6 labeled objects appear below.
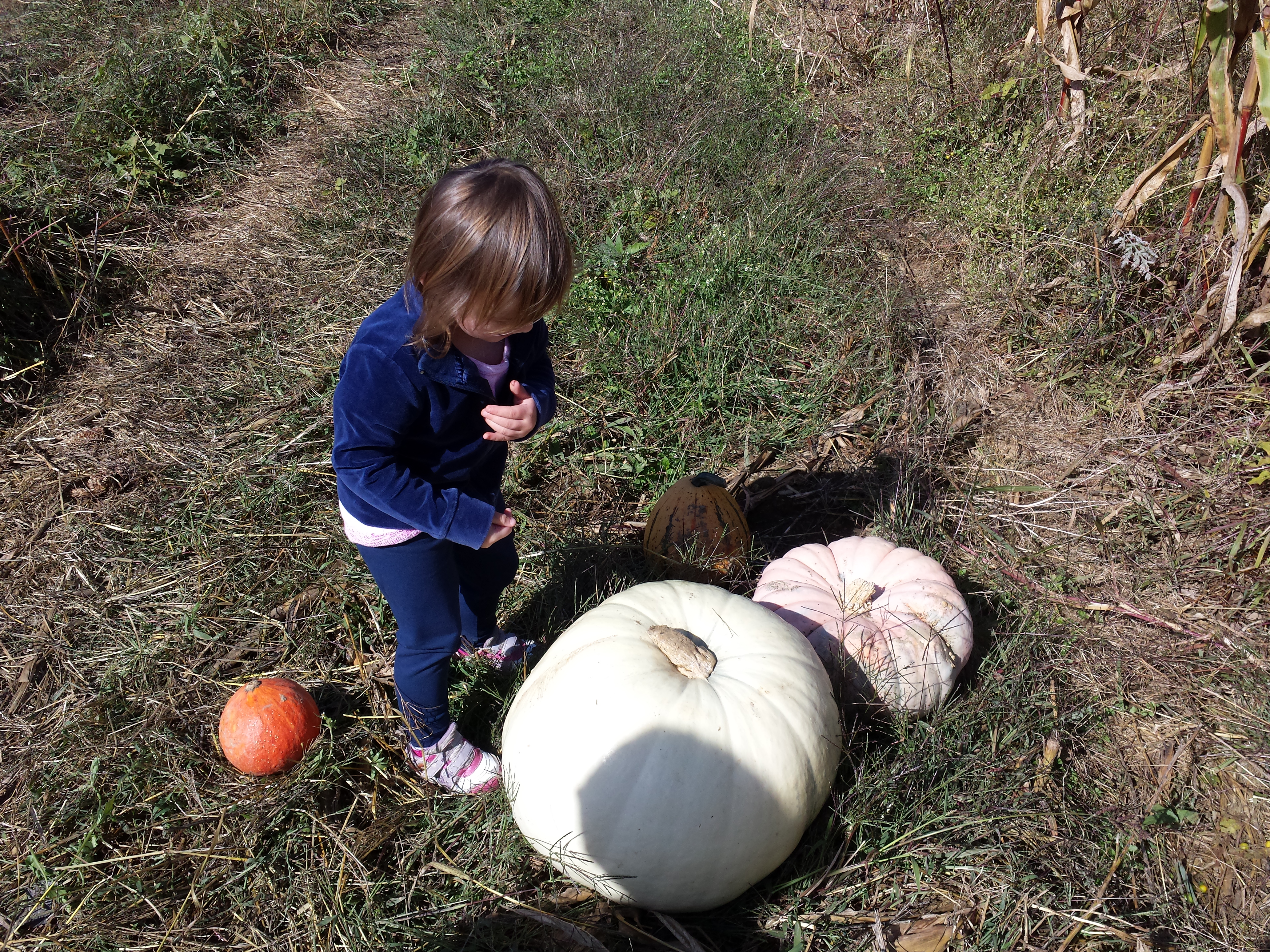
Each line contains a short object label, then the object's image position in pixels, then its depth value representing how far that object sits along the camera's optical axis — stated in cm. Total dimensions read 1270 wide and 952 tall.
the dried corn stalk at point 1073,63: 398
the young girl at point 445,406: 175
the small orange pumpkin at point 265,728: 224
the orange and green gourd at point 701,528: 274
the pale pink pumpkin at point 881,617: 233
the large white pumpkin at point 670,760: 184
